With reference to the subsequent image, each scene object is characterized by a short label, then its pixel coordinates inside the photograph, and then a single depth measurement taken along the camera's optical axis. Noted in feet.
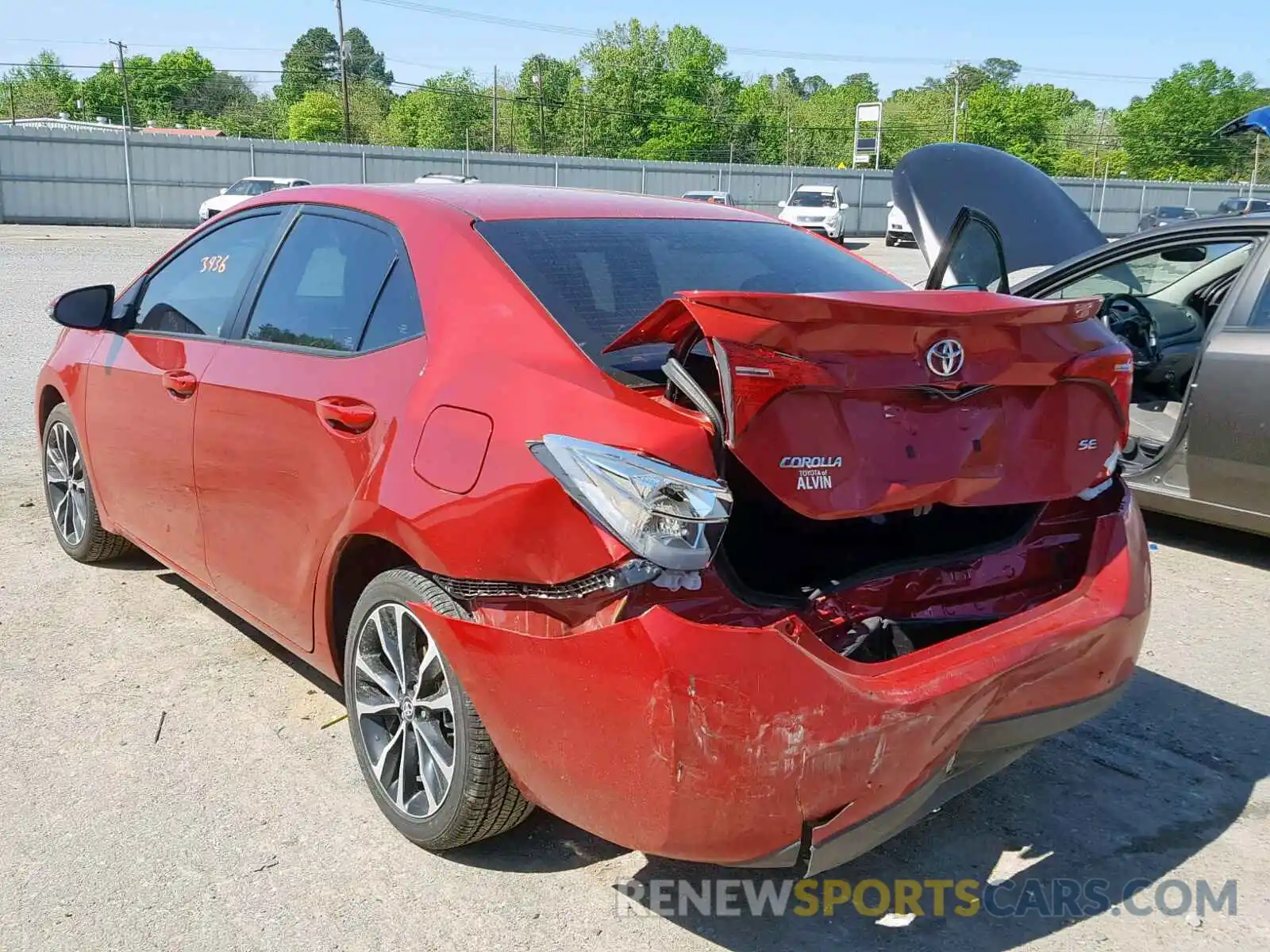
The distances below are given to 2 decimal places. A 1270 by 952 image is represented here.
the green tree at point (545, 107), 274.36
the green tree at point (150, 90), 344.08
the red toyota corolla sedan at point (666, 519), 7.41
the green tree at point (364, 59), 479.00
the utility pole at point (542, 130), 272.72
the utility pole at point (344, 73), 175.01
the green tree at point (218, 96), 347.97
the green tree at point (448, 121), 303.68
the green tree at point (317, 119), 291.38
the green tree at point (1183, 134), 252.01
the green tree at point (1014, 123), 254.27
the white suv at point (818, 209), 107.76
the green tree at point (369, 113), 276.41
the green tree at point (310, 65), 376.27
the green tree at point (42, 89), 309.01
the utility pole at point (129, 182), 110.73
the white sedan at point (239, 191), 92.12
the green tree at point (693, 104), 262.88
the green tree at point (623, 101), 265.95
